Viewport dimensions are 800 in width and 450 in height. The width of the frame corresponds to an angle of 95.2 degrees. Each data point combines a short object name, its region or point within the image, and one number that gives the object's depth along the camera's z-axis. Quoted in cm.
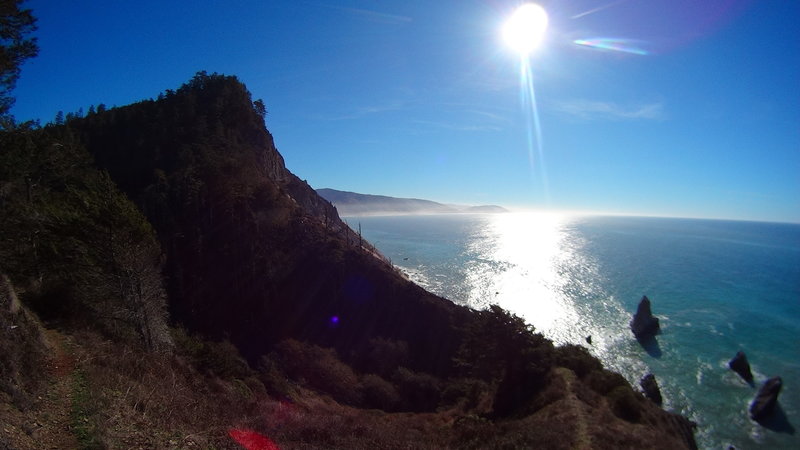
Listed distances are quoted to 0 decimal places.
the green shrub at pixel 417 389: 4294
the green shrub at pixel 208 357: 2878
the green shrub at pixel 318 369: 4350
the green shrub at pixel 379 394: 4238
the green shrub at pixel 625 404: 2589
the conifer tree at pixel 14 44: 1703
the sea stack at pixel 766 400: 4459
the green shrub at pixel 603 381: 3002
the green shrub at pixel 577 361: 3281
